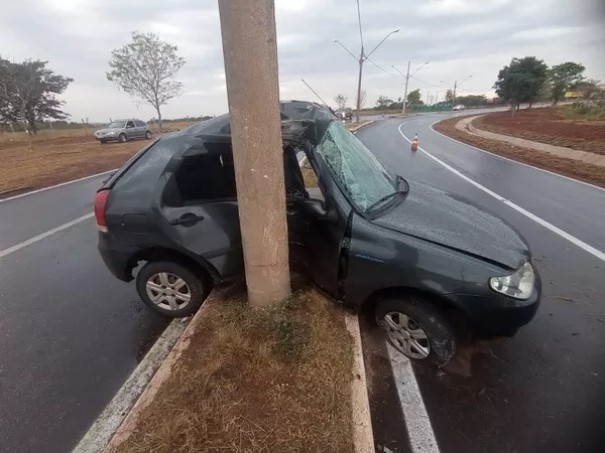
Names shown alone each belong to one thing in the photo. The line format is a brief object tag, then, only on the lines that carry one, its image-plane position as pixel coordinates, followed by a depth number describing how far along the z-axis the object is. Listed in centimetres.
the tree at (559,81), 5466
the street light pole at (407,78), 5462
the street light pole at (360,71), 3295
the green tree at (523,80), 4428
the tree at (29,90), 2505
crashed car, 242
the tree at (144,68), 3600
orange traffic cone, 1555
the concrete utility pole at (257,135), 202
